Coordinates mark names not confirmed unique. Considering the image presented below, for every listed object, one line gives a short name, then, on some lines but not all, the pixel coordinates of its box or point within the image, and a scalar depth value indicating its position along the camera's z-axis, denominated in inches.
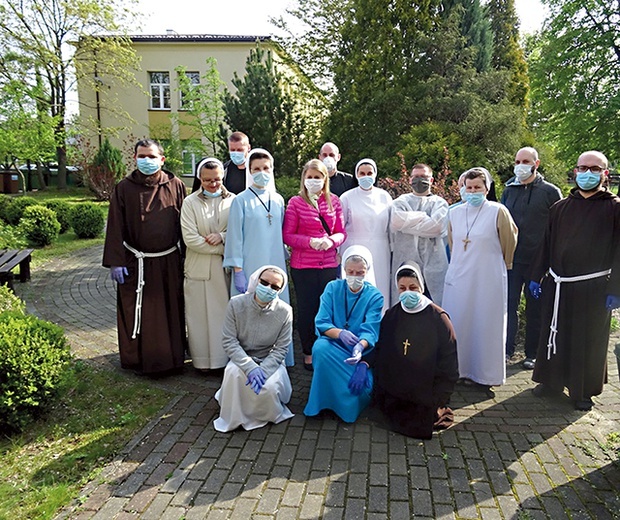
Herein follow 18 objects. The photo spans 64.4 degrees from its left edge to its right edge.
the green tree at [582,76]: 633.6
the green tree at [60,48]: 921.5
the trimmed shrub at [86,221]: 524.5
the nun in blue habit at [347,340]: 166.1
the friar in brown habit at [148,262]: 196.1
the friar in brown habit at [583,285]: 171.5
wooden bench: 307.0
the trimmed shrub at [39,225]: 470.3
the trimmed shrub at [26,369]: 155.1
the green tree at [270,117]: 399.5
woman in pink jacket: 195.8
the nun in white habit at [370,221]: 209.0
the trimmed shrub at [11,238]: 409.4
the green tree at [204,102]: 847.1
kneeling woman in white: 162.2
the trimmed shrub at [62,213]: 542.0
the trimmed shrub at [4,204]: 534.5
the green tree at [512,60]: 539.8
